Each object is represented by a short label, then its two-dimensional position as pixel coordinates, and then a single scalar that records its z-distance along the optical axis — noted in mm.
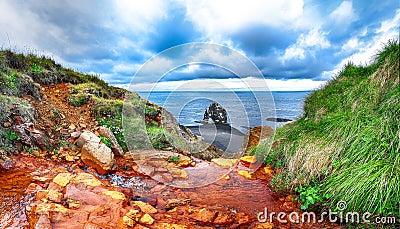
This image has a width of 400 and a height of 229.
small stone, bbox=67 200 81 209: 3546
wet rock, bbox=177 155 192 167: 6857
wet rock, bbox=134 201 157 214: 3922
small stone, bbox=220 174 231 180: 5928
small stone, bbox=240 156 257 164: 7074
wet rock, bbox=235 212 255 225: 3866
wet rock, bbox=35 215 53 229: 3022
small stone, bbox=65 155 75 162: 5668
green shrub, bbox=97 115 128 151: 7723
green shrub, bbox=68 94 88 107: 8824
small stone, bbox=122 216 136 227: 3391
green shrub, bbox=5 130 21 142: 5410
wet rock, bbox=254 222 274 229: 3697
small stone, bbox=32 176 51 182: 4383
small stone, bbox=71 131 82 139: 6660
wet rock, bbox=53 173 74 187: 4200
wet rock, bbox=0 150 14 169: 4698
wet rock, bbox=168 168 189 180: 5868
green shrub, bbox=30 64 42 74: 9508
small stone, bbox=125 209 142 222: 3557
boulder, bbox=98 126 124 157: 6779
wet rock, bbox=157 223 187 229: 3472
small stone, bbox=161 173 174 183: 5558
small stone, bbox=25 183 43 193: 3917
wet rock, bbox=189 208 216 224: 3811
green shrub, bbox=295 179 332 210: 4020
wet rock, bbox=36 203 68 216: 3305
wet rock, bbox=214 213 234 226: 3784
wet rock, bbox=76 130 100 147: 6105
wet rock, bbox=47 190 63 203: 3643
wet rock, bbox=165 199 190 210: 4247
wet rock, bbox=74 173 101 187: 4297
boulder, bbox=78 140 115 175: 5555
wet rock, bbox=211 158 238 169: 6916
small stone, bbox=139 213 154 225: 3551
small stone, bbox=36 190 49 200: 3660
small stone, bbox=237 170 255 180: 5961
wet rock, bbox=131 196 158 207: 4338
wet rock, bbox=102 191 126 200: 3988
